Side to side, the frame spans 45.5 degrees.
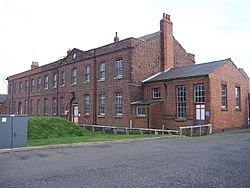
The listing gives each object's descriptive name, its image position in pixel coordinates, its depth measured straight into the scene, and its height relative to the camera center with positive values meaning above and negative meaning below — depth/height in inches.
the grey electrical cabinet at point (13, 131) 501.0 -35.6
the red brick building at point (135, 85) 933.2 +89.8
